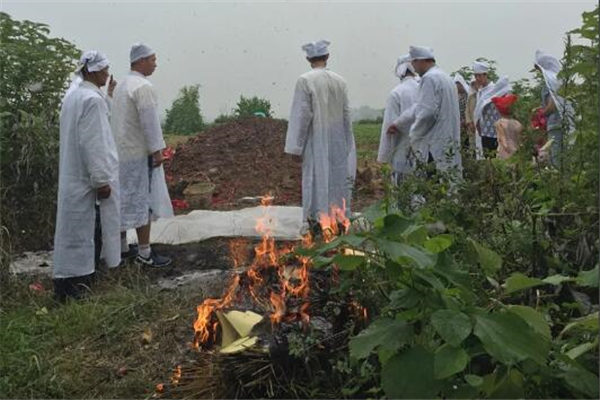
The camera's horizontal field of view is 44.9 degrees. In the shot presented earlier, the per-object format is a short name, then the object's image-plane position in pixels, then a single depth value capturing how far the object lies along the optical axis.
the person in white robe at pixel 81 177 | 4.90
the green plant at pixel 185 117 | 20.02
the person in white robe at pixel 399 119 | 7.50
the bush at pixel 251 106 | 18.02
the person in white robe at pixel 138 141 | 5.84
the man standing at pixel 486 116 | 9.05
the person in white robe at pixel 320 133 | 6.79
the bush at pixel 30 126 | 5.96
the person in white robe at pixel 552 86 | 6.21
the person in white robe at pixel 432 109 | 6.82
